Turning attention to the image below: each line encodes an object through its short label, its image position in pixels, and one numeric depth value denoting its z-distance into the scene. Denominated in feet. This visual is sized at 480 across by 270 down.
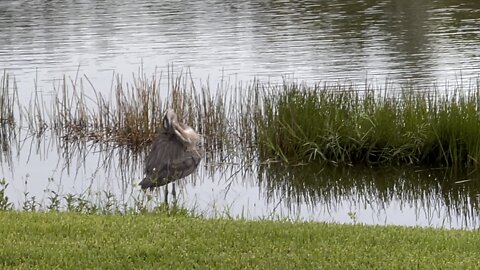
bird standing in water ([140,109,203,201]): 58.59
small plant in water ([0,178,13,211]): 52.89
